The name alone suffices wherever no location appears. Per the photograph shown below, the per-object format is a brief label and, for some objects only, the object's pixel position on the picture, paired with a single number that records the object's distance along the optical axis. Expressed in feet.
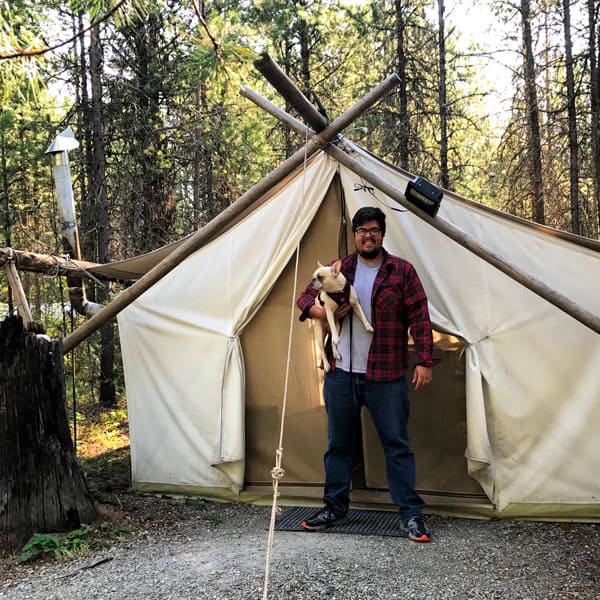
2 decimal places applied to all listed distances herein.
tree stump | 10.92
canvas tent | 11.75
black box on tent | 10.81
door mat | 11.18
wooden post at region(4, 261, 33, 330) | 12.50
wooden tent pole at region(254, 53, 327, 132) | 10.45
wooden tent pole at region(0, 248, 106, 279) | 12.69
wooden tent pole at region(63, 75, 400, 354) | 12.67
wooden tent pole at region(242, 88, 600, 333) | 10.18
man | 10.83
